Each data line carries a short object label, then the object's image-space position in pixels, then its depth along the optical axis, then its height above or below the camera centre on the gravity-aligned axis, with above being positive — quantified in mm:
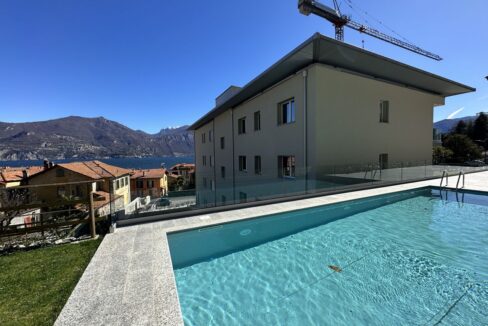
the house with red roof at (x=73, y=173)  28312 -2069
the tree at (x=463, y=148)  29827 +438
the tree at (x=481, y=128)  44844 +4625
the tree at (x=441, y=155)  20934 -341
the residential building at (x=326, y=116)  8297 +1923
